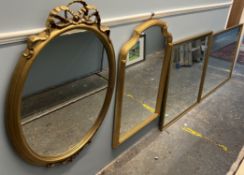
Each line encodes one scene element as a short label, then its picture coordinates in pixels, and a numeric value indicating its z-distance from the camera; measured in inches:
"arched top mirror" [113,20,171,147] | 53.9
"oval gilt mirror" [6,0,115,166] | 34.9
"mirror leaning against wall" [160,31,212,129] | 73.8
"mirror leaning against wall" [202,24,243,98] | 94.8
